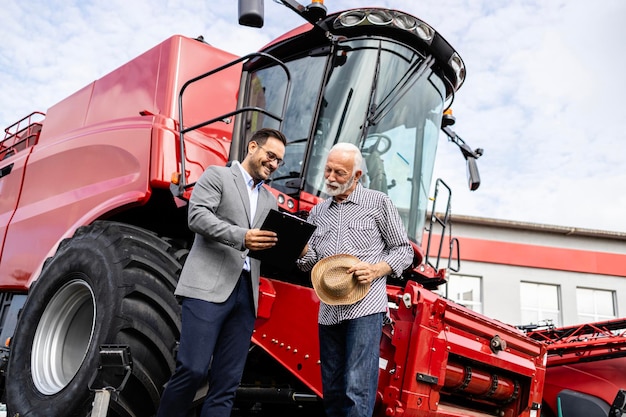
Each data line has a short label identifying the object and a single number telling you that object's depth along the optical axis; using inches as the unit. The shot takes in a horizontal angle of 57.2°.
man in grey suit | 103.5
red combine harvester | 131.9
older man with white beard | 105.3
